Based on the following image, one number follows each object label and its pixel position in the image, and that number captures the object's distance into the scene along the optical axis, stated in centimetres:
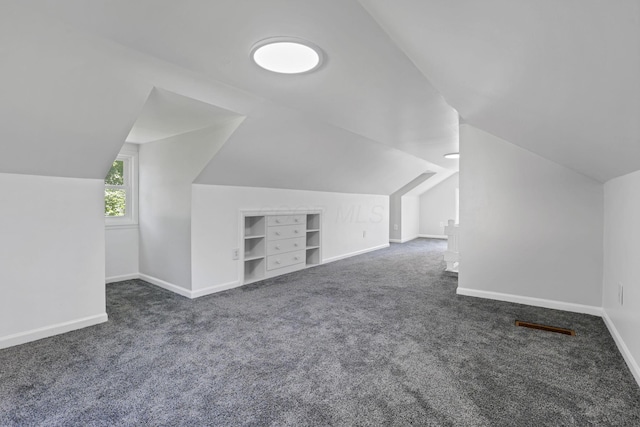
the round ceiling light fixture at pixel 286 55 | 168
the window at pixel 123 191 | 420
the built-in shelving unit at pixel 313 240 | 539
